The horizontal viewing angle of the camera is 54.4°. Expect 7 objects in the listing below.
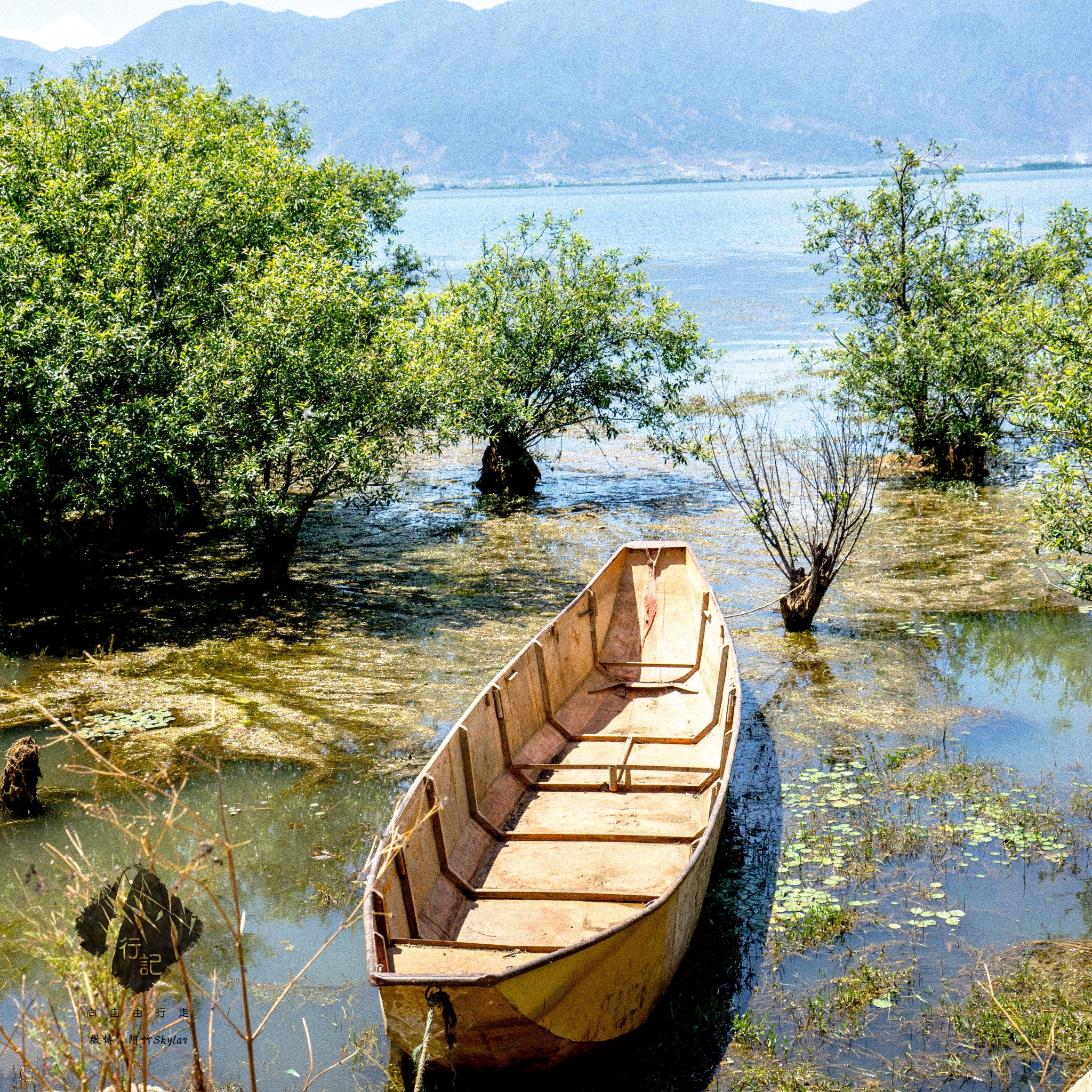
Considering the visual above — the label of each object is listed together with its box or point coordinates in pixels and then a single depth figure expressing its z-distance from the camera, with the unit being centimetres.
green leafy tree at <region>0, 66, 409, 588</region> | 1190
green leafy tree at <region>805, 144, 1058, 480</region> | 1788
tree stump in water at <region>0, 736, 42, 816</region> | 855
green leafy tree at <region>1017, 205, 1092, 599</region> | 1074
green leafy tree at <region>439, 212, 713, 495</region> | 1855
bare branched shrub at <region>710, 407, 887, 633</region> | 1268
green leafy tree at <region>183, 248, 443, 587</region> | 1309
